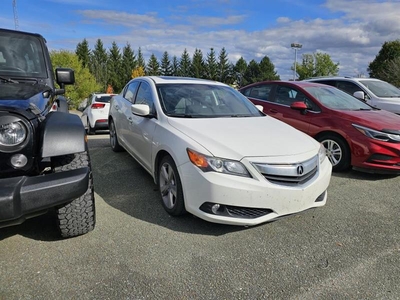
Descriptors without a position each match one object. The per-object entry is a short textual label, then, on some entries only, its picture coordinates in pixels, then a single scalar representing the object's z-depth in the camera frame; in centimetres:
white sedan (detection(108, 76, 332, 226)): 265
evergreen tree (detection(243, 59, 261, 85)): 8091
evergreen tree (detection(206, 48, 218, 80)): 7706
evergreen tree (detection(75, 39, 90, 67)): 5591
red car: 439
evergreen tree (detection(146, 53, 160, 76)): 7300
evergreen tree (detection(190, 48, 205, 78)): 7531
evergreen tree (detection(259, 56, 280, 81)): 7975
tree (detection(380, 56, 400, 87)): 2389
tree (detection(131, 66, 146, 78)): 6362
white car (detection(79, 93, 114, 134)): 943
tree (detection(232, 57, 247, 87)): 8232
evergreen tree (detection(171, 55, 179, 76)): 7800
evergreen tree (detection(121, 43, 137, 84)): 6512
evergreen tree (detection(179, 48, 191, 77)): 7650
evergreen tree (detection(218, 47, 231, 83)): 7894
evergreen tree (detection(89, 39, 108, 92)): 5369
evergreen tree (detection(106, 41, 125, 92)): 6166
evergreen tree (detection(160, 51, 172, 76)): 7681
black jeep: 197
